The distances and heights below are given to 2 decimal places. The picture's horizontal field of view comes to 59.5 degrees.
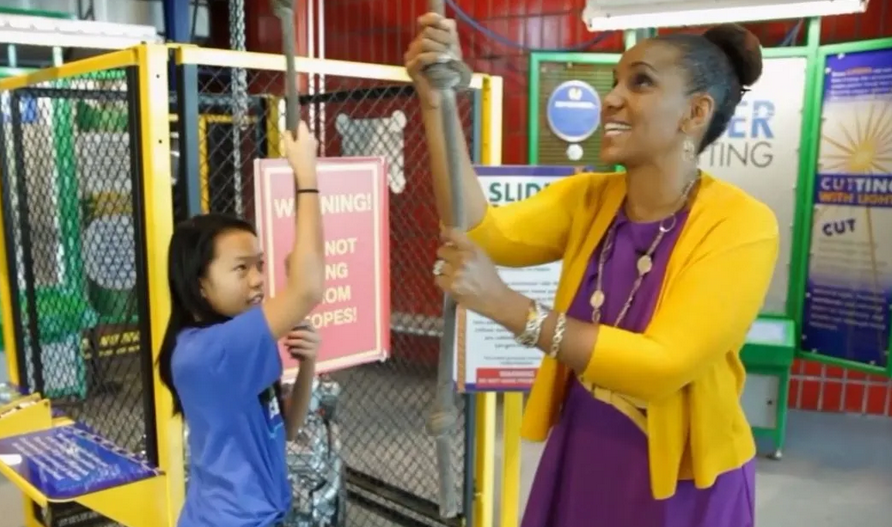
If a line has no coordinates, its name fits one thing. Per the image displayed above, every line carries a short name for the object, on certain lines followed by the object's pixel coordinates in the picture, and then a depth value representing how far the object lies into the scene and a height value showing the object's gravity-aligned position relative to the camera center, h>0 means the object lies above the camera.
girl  1.45 -0.37
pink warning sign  2.00 -0.27
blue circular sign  4.26 +0.26
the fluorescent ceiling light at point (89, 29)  3.87 +0.67
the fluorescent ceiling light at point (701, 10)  2.98 +0.58
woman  1.05 -0.19
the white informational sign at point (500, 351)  2.34 -0.59
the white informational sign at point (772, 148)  3.85 +0.06
